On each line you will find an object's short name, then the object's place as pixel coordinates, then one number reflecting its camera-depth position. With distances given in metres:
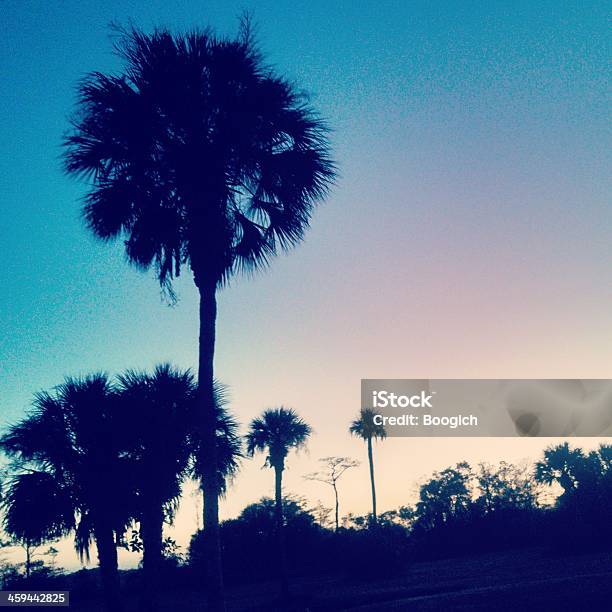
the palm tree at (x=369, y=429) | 49.03
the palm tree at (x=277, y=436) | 35.94
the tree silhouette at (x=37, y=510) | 14.10
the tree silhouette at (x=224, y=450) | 13.66
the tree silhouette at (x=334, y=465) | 61.25
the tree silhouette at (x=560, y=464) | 46.28
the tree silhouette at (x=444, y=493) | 76.56
